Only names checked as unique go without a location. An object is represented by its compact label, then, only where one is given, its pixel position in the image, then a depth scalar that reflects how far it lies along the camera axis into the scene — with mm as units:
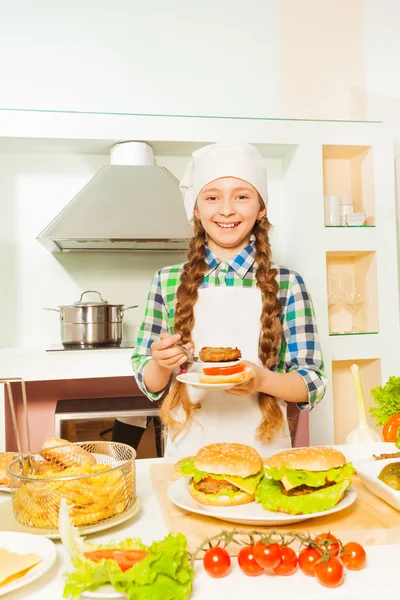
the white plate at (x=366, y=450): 1272
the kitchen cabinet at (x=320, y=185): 2801
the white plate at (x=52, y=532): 871
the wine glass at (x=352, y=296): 2939
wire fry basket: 852
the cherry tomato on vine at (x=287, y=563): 747
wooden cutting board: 875
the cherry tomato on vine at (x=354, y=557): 761
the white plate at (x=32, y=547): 742
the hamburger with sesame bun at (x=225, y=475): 958
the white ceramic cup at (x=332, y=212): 2902
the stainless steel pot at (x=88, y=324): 2703
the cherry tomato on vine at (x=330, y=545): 739
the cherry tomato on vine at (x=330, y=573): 716
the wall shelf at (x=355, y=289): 2943
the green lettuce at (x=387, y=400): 1373
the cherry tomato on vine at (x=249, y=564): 748
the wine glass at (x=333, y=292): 2938
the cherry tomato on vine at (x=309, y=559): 744
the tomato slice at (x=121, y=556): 714
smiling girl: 1683
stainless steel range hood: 2676
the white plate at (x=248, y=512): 882
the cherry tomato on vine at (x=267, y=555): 736
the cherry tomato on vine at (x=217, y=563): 745
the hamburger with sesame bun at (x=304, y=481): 895
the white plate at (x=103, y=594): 688
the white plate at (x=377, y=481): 950
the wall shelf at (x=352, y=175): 2975
